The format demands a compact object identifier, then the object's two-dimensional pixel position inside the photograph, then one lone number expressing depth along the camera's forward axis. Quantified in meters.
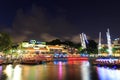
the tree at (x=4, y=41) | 28.01
